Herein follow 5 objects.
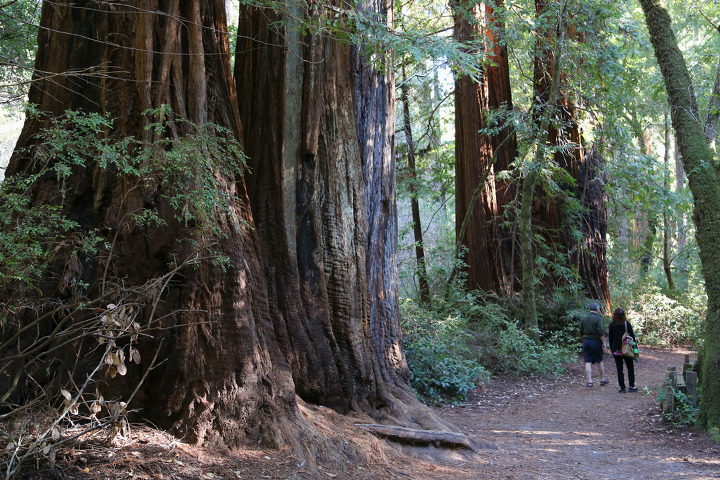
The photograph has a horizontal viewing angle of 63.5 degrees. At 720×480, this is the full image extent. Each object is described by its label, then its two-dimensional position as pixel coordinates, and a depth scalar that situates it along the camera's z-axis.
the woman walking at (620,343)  10.73
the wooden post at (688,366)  8.83
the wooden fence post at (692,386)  8.03
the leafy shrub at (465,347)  10.51
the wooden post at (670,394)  8.26
